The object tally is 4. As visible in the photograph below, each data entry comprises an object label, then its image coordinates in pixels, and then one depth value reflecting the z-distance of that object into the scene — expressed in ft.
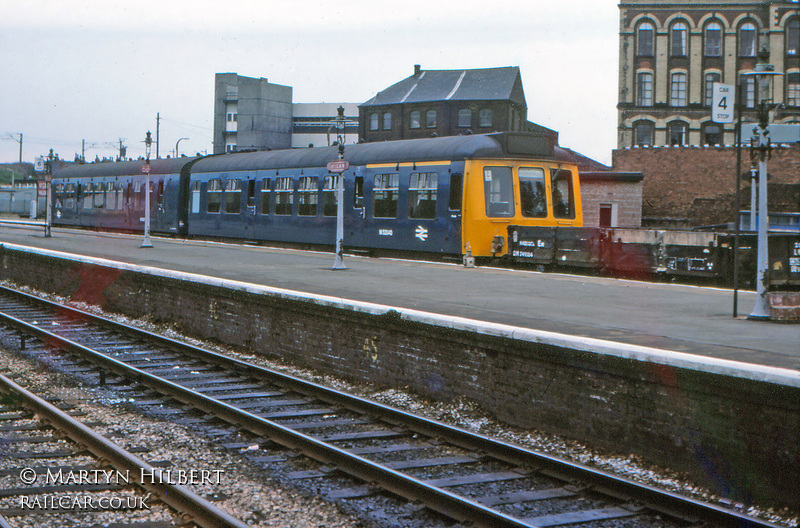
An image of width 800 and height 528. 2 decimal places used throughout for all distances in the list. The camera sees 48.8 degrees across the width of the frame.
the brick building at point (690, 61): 184.65
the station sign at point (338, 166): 62.59
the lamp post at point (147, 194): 91.09
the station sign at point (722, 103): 38.86
